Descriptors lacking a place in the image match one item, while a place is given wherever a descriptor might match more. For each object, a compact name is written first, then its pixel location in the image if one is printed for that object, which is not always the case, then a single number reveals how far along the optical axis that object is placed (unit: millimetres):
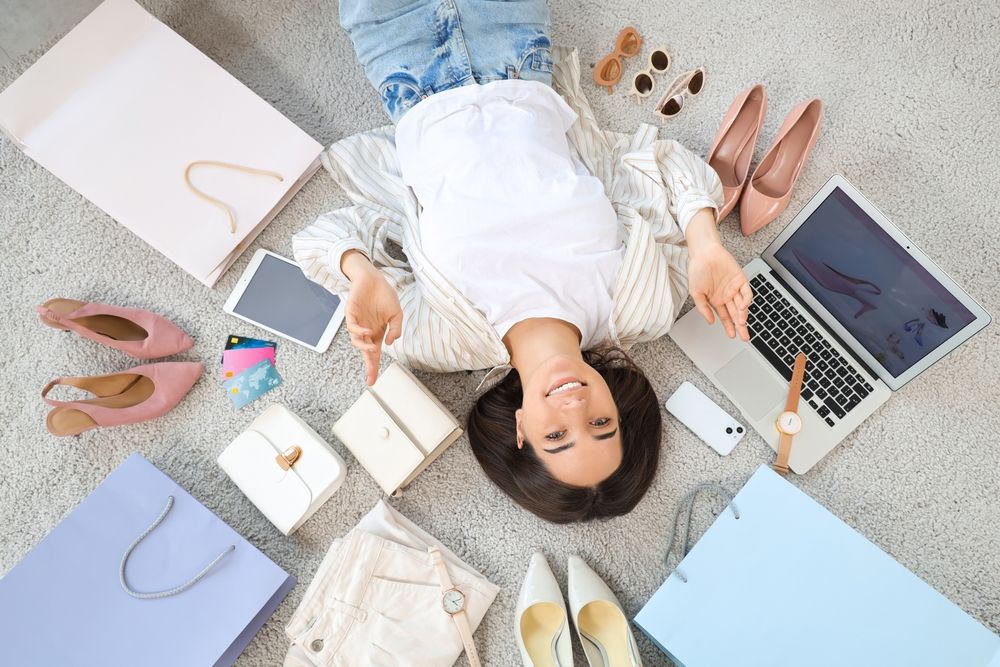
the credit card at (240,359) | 1330
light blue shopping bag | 1069
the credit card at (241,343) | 1338
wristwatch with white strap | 1169
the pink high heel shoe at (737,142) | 1333
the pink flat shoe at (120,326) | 1254
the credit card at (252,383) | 1318
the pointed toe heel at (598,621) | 1158
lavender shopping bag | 1119
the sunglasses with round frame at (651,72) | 1435
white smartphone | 1276
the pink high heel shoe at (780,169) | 1312
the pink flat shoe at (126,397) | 1239
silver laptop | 1046
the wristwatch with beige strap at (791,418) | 1220
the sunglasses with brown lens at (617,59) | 1424
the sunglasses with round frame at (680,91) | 1426
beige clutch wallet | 1192
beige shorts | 1138
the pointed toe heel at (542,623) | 1156
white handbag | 1212
